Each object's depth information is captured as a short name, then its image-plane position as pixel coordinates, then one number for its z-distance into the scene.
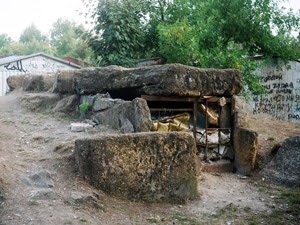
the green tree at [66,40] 24.85
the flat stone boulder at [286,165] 6.08
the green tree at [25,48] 36.75
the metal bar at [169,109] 6.16
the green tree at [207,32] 8.57
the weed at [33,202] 3.83
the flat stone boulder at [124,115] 5.54
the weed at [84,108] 6.55
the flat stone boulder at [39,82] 8.31
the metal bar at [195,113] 6.47
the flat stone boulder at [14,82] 9.37
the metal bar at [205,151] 6.61
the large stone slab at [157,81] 5.96
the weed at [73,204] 3.99
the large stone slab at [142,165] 4.48
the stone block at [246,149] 6.50
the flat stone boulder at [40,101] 7.25
